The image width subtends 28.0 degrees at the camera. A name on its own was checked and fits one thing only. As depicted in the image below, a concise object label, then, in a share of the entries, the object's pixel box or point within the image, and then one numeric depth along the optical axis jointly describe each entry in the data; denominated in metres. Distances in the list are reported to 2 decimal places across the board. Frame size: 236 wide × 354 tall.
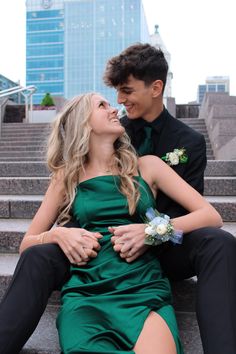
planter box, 14.75
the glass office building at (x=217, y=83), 86.53
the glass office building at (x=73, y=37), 104.56
